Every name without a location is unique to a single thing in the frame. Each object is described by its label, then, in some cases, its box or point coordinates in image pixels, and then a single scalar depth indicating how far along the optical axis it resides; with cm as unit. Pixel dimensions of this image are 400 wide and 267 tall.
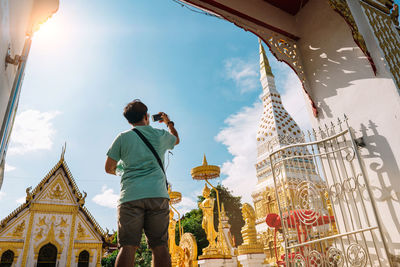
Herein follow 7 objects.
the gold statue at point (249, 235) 423
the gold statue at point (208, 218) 546
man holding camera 155
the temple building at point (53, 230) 1128
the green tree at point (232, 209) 2160
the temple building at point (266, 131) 1252
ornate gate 245
